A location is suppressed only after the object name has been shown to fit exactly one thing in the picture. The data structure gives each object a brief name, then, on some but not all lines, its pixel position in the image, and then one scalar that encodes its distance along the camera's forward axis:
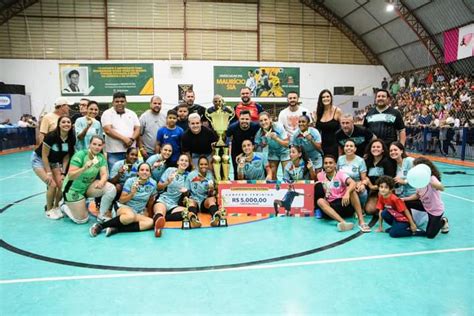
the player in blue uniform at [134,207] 4.49
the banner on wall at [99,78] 20.69
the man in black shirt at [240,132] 5.56
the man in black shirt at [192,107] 6.18
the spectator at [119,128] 5.59
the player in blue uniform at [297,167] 5.41
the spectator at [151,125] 5.88
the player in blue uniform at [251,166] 5.46
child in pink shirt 4.21
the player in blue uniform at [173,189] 4.96
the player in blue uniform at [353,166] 4.97
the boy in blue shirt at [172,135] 5.52
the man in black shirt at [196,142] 5.46
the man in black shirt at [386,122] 5.27
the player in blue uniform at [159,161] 5.16
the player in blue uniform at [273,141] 5.52
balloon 3.81
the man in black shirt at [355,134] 5.27
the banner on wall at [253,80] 21.77
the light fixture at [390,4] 16.55
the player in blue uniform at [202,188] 5.14
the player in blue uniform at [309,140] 5.39
